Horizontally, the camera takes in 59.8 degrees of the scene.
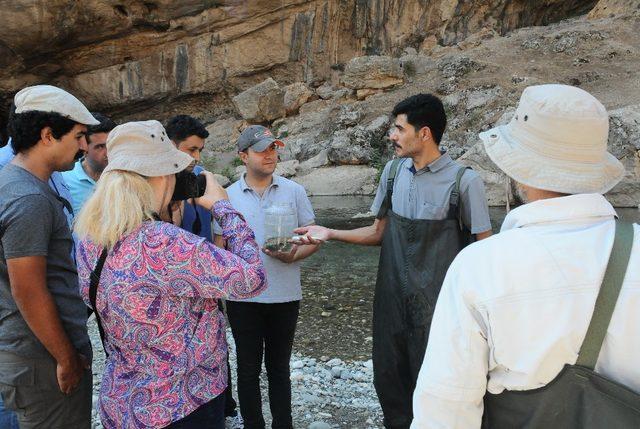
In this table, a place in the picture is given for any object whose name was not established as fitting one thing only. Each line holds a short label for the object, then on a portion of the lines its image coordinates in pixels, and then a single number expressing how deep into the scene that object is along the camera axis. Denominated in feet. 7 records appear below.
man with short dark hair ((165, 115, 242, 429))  9.87
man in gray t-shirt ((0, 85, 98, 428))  6.66
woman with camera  6.17
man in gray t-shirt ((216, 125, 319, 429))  10.52
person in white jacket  4.18
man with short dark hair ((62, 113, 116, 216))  11.35
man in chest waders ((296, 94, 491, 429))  9.32
